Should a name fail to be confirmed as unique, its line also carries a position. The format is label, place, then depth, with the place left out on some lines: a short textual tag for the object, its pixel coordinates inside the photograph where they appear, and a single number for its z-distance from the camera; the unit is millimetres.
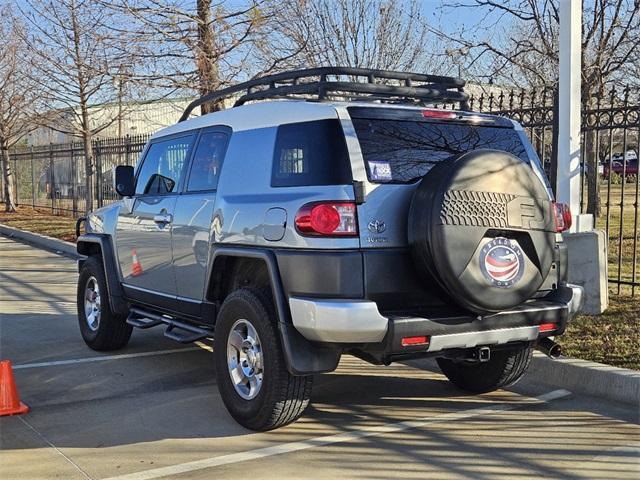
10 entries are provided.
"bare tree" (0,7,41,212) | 20906
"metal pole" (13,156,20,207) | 30486
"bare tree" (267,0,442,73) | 12391
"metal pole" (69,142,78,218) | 22031
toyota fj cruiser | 4242
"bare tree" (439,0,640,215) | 9664
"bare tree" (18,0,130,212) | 12750
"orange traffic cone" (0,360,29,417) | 5215
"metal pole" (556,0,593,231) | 7301
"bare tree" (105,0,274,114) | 12312
